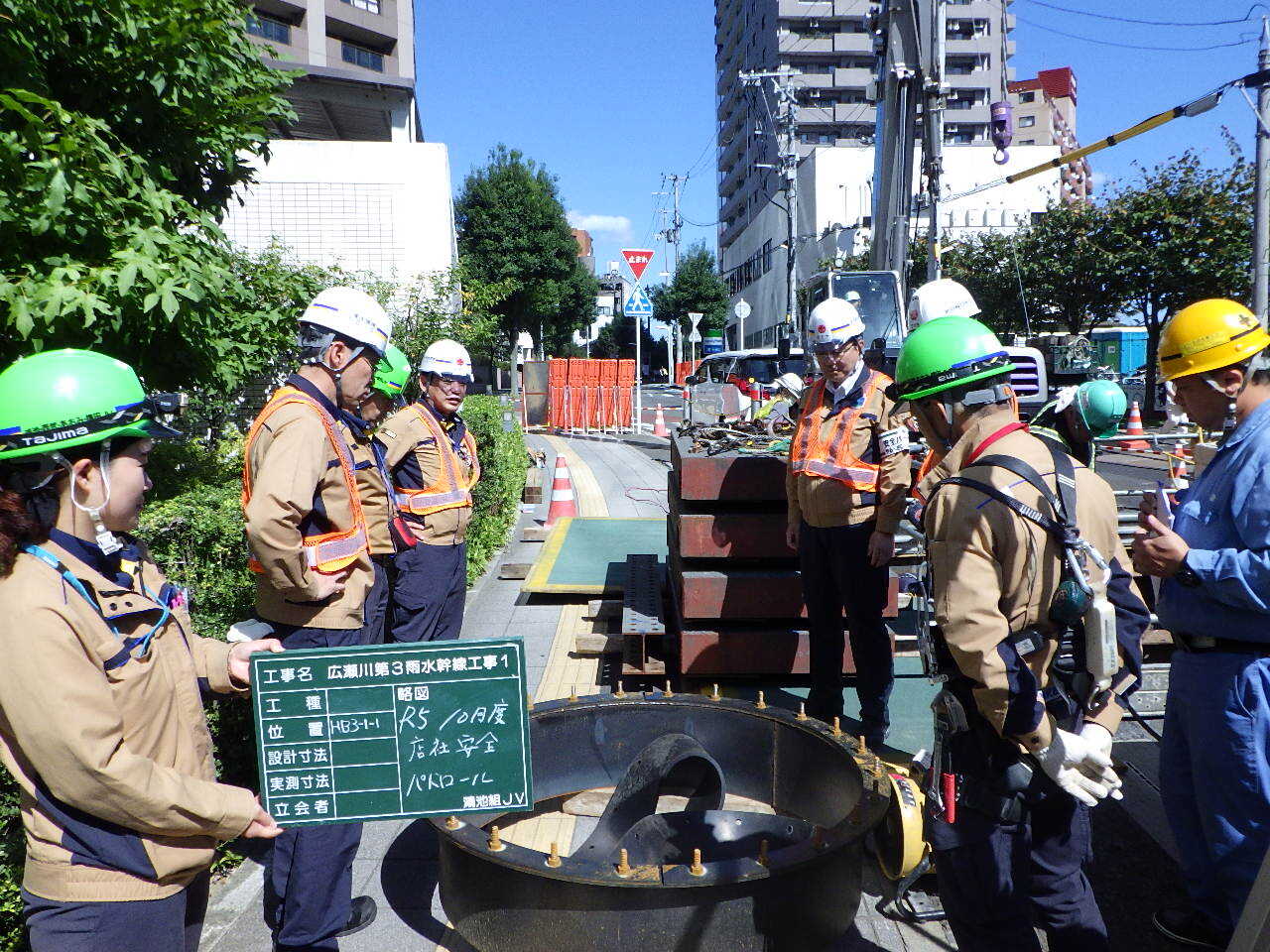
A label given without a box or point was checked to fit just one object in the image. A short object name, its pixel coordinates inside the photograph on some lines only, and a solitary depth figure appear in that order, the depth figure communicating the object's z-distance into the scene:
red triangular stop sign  15.59
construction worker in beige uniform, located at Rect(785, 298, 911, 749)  4.16
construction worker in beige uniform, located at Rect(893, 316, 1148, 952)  2.10
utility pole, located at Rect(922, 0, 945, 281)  11.06
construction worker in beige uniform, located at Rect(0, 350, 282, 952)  1.59
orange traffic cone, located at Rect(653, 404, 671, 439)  20.75
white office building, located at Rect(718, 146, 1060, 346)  38.69
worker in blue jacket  2.46
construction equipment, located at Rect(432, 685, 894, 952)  2.50
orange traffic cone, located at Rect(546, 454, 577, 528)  10.50
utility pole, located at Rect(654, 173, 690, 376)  53.43
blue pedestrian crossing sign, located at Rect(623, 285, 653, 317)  17.02
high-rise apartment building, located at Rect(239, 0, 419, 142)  23.30
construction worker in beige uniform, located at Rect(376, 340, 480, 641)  4.44
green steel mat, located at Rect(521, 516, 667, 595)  6.70
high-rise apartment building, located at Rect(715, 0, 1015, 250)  67.00
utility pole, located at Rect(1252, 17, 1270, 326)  16.56
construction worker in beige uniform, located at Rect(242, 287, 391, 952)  2.67
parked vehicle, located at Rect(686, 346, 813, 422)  12.68
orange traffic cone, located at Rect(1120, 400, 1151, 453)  16.84
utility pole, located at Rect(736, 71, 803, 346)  23.34
